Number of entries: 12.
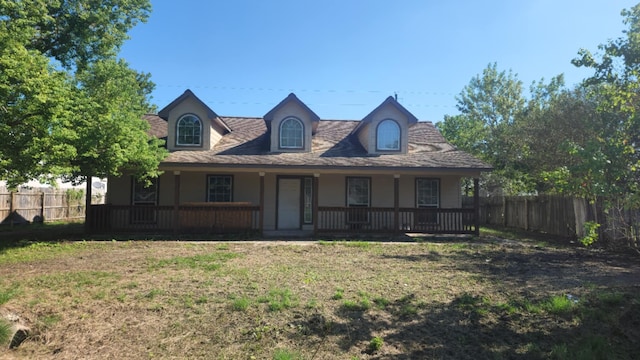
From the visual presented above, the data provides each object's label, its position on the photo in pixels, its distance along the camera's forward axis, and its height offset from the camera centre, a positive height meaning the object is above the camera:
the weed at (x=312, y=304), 5.77 -1.59
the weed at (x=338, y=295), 6.21 -1.56
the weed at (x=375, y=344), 4.55 -1.74
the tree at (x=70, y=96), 8.80 +2.75
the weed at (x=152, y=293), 6.20 -1.58
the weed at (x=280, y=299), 5.71 -1.57
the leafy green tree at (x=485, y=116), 31.95 +8.45
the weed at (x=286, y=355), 4.30 -1.78
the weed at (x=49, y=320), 5.19 -1.71
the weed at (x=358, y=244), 12.18 -1.39
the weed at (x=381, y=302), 5.89 -1.60
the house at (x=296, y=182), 14.52 +0.83
